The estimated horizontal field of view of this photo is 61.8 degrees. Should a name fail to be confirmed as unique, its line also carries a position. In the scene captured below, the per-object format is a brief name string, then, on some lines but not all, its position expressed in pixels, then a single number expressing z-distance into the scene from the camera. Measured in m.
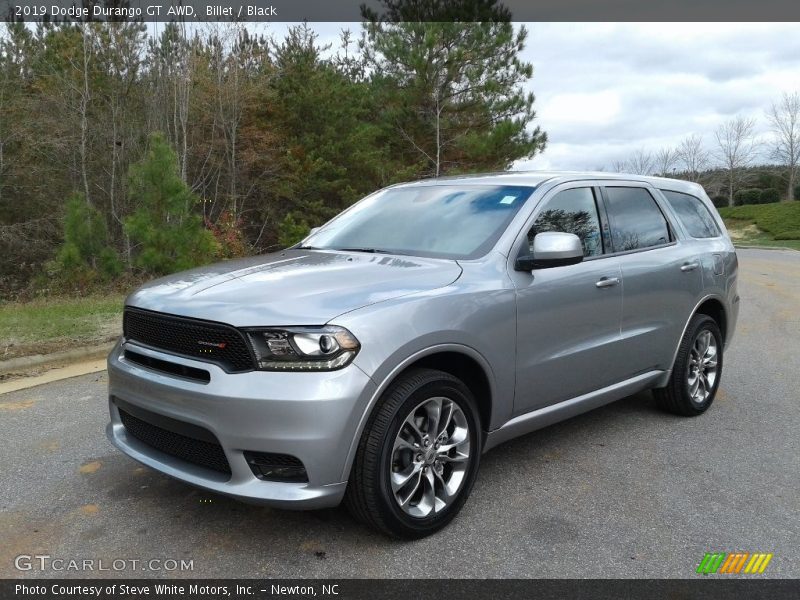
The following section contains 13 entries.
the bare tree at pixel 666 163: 57.54
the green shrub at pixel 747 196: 51.75
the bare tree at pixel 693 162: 56.47
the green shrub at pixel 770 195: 50.88
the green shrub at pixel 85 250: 12.84
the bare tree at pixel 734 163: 53.47
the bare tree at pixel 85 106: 19.33
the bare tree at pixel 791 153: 50.12
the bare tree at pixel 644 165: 58.18
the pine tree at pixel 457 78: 24.33
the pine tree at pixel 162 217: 11.91
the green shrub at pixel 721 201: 55.30
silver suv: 2.80
